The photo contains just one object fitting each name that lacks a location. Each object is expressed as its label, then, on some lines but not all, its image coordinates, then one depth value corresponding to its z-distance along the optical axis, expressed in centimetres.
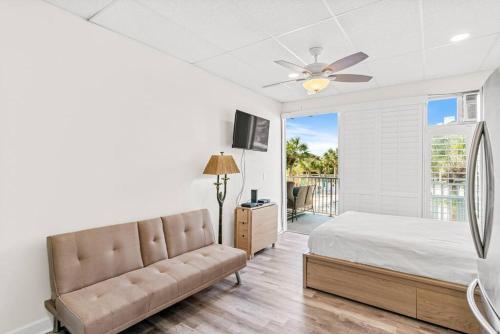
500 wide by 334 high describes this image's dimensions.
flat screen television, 383
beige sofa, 179
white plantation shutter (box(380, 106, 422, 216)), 393
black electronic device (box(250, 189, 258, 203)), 407
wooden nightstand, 374
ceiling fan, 240
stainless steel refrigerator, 102
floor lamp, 327
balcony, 603
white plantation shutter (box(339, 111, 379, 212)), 430
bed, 215
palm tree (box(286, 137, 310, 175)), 865
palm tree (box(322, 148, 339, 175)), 854
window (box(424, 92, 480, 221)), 368
